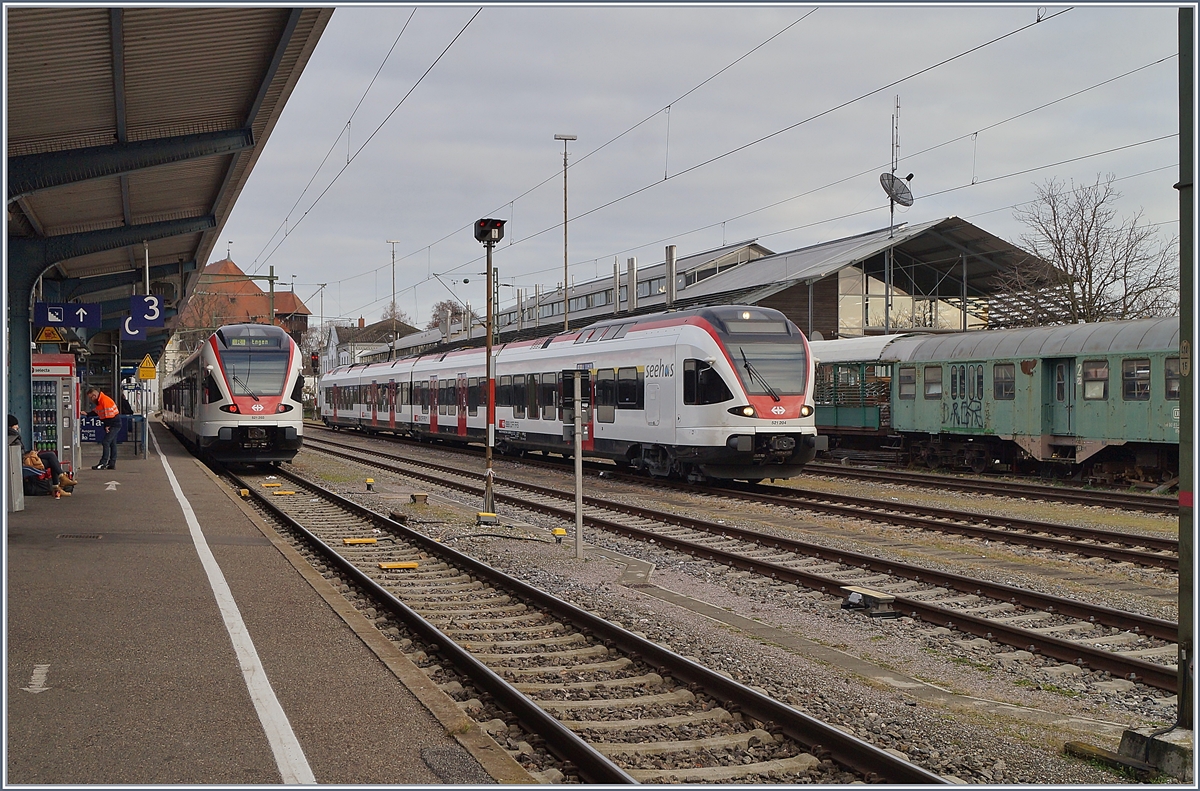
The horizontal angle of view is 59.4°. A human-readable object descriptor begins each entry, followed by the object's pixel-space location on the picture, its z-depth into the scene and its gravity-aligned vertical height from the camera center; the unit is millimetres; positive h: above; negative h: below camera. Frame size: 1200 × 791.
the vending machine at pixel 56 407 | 19797 -19
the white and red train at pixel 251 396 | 23484 +234
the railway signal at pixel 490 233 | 14547 +2406
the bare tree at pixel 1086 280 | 33219 +4138
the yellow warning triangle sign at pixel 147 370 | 28406 +984
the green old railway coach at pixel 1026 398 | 19219 +208
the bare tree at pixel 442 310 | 129025 +12505
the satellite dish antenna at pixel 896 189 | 39188 +8271
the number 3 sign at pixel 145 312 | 22109 +2003
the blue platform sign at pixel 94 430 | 31469 -766
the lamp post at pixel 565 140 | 40347 +10333
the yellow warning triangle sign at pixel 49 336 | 21000 +1406
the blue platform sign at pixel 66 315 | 20469 +1815
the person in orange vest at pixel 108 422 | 22953 -348
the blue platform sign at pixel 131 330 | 22172 +1608
